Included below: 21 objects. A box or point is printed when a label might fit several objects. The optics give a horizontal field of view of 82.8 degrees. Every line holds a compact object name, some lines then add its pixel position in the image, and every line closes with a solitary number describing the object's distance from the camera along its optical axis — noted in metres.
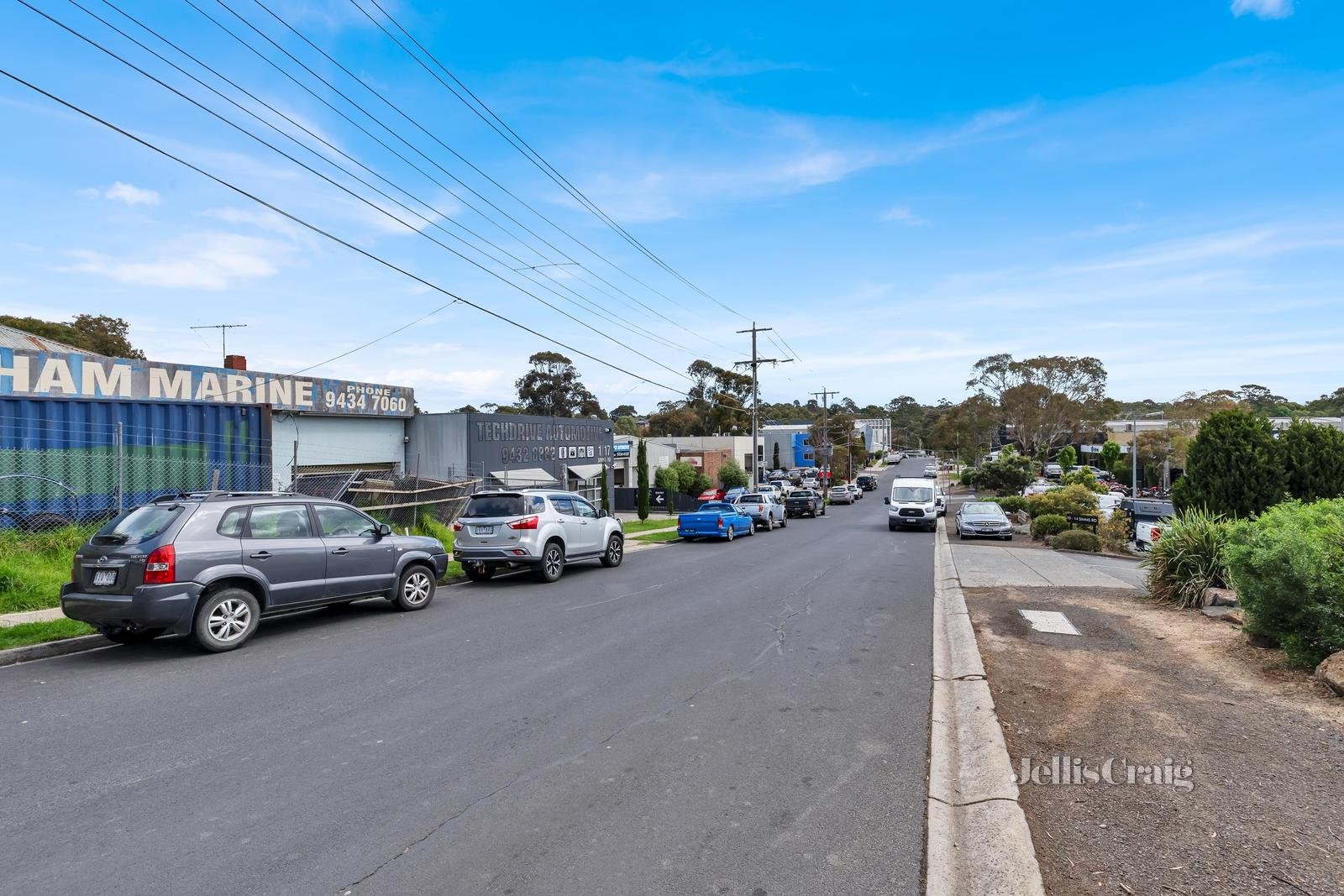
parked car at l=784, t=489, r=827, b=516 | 42.12
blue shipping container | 14.62
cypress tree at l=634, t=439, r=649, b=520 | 38.53
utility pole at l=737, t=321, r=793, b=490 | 40.69
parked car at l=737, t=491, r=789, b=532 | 30.94
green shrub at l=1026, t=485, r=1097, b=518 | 31.94
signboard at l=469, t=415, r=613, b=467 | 26.66
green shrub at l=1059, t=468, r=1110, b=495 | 46.98
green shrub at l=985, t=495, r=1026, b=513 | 36.96
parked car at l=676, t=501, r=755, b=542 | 24.67
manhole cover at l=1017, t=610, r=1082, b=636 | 8.91
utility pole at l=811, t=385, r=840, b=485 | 77.06
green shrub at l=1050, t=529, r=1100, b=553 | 21.91
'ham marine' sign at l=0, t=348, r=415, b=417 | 15.45
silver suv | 13.58
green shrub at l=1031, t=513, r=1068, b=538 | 26.19
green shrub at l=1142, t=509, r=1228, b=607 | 10.41
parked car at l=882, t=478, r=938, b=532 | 30.58
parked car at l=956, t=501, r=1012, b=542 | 26.33
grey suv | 7.66
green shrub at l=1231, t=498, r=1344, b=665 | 6.39
